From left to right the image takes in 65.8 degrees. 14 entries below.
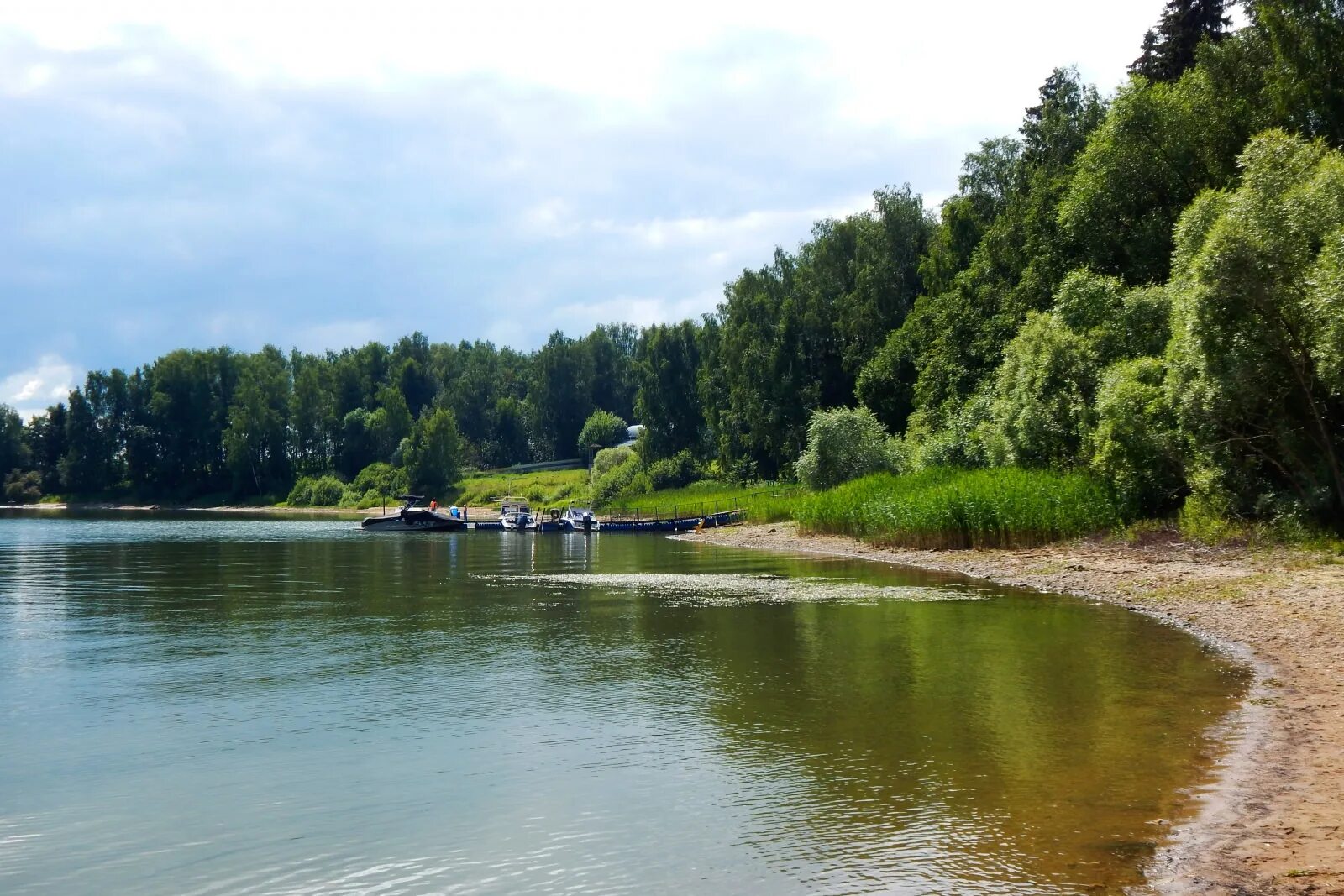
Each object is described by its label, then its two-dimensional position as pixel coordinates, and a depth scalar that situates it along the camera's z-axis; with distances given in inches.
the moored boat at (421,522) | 3821.4
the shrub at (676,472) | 4384.8
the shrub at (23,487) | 6820.9
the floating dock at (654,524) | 3137.3
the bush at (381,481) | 5915.4
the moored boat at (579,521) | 3489.2
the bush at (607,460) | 4926.2
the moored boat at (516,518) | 3659.0
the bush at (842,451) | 2691.9
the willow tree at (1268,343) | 1180.5
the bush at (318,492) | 6122.1
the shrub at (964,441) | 2210.9
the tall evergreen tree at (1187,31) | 2554.1
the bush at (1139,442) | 1471.5
